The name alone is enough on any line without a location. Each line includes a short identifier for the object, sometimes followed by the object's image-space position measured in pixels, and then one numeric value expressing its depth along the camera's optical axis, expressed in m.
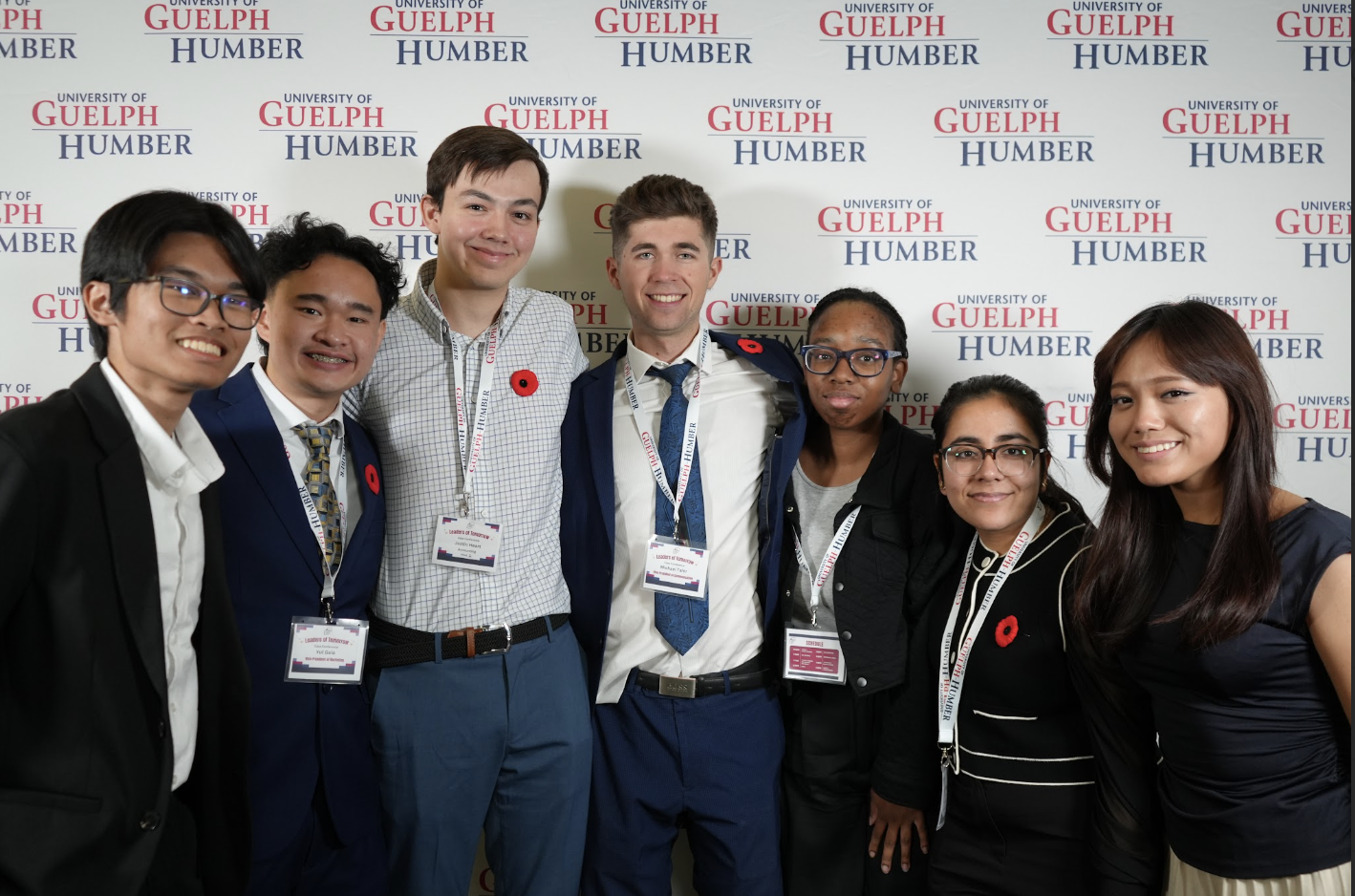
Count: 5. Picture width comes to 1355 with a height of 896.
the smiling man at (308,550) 2.03
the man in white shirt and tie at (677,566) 2.41
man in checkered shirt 2.26
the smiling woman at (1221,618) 1.66
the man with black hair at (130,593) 1.42
